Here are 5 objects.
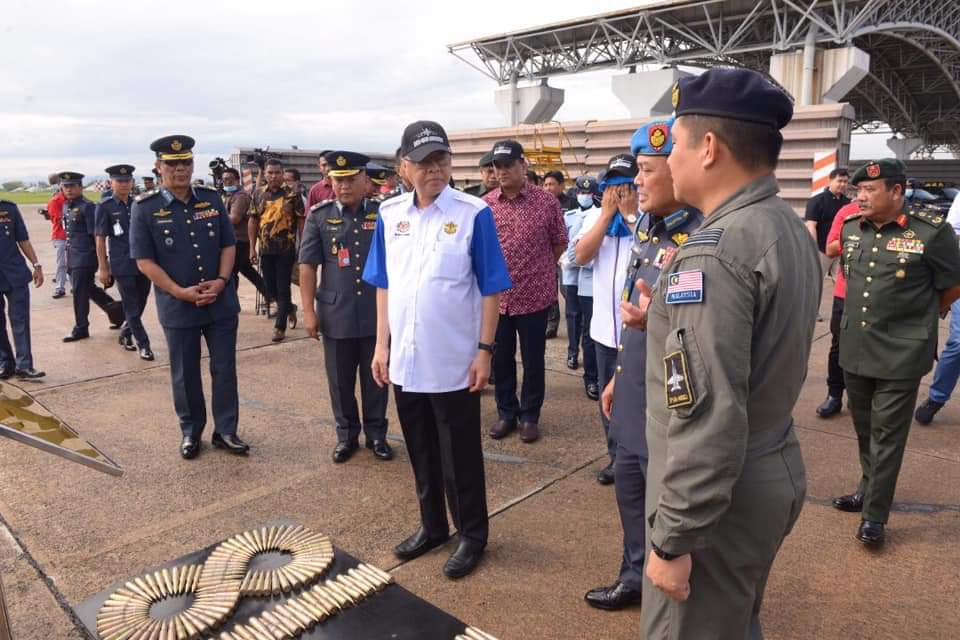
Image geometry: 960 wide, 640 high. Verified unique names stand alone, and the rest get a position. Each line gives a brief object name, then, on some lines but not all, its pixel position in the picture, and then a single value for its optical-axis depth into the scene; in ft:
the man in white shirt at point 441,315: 9.10
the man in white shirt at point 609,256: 10.84
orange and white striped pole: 32.45
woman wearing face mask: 17.54
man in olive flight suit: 4.33
